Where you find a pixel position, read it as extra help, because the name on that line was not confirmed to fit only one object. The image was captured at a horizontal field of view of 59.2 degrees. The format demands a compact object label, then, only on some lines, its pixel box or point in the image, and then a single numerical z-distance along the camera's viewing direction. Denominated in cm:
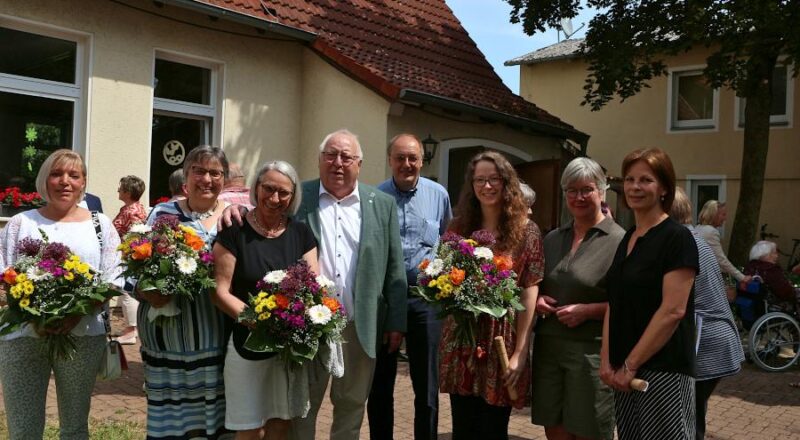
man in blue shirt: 450
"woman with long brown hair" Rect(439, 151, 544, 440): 380
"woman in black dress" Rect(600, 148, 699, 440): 312
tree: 1136
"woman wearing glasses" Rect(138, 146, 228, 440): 379
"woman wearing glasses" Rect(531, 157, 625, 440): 360
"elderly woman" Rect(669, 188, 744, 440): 393
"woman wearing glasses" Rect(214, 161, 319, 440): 365
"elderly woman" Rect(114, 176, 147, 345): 755
